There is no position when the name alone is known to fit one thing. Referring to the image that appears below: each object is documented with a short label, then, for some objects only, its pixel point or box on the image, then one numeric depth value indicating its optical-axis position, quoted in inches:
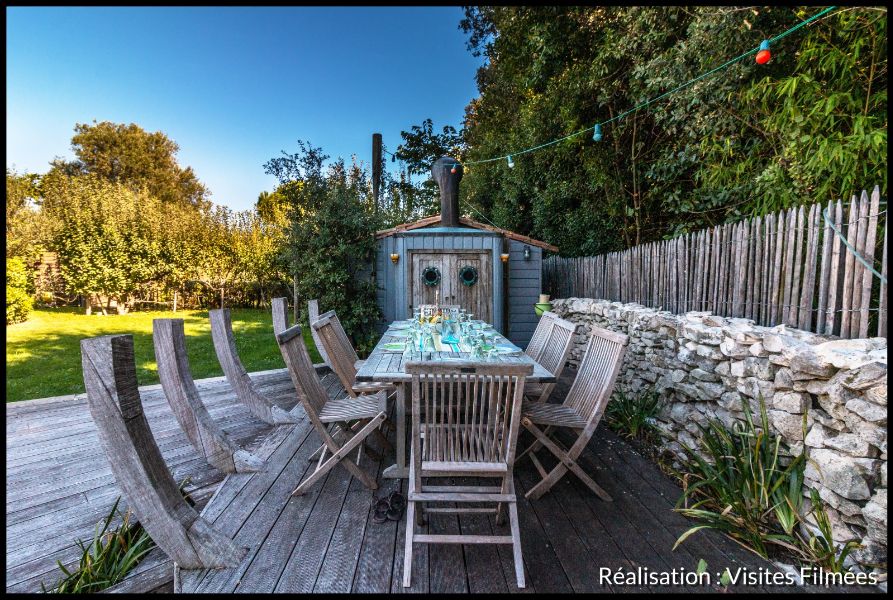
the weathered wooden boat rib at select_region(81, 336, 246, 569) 63.0
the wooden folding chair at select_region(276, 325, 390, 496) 94.7
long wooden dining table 96.1
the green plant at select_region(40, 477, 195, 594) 68.6
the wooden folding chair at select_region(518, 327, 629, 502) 94.2
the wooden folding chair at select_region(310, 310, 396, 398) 116.1
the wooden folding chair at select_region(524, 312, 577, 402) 123.1
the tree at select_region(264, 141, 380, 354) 260.1
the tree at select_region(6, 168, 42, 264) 364.5
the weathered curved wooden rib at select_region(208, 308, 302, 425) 137.3
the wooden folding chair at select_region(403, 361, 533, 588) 71.2
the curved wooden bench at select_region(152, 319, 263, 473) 93.4
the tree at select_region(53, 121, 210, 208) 820.0
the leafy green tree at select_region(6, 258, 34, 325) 316.5
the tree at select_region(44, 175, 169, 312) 407.2
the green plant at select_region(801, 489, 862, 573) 70.3
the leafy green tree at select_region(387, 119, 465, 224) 558.3
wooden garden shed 273.4
